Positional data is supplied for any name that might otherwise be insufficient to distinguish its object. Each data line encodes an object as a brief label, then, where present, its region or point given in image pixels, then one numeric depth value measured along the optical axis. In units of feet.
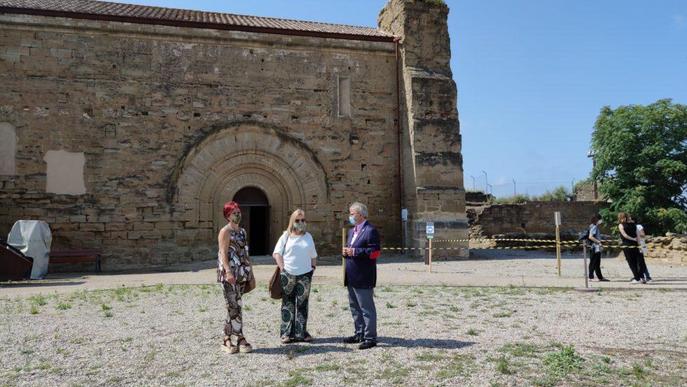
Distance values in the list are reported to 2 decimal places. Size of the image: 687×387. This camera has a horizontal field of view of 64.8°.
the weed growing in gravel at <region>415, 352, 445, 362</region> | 16.26
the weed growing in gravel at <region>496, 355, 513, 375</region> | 14.79
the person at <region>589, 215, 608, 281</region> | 34.81
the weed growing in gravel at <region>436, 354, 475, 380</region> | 14.64
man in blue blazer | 17.98
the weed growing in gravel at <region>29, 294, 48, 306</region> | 26.68
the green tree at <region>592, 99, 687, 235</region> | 67.41
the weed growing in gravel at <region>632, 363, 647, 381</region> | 14.38
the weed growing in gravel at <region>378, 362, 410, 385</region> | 14.33
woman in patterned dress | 17.22
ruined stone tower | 51.83
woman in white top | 18.57
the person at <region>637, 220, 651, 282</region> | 33.99
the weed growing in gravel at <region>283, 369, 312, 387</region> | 14.05
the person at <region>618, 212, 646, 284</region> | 34.14
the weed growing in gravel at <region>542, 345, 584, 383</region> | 14.53
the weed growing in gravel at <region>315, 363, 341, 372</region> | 15.39
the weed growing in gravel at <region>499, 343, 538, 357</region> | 16.60
